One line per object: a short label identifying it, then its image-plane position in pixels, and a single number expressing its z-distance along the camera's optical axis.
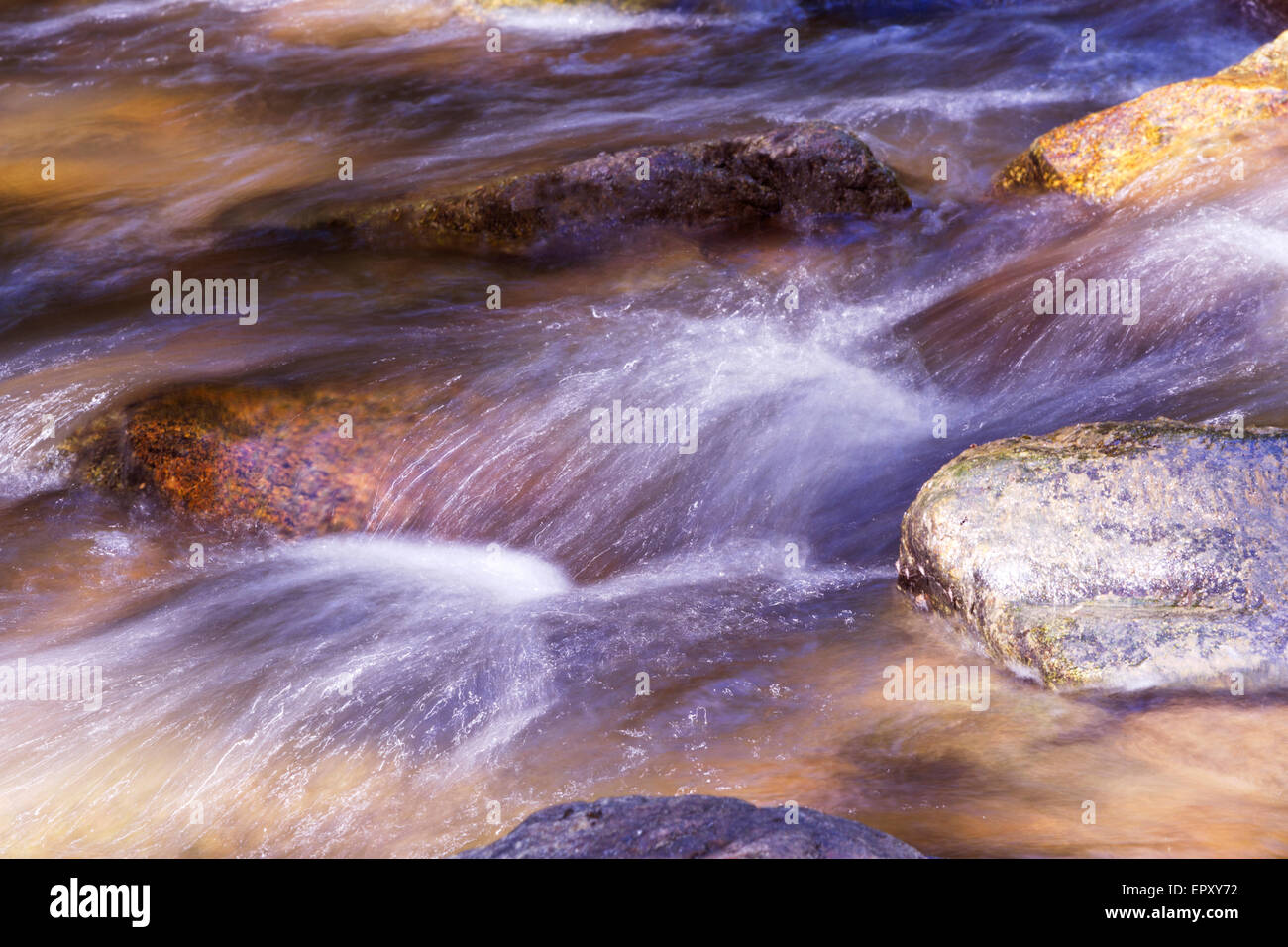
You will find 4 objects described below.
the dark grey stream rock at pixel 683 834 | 3.07
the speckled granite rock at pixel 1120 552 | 4.11
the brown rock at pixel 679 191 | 8.12
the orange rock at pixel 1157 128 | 7.80
